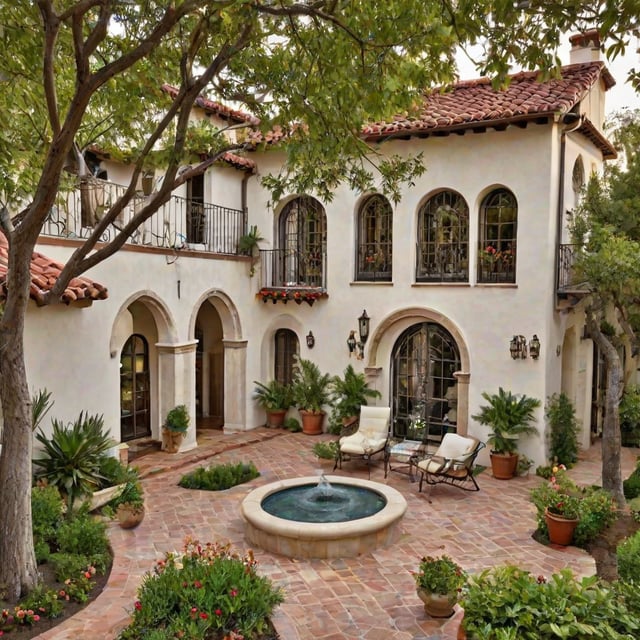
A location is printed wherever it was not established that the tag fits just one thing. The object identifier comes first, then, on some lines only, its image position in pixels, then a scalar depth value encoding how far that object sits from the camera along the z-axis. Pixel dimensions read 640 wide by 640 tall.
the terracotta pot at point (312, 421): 15.13
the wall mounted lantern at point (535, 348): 12.12
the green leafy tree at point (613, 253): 9.77
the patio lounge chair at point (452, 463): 10.89
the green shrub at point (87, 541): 7.58
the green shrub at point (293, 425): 15.53
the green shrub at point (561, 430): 12.35
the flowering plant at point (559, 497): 8.74
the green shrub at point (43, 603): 6.34
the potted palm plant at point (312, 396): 15.11
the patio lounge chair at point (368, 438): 12.06
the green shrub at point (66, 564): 6.99
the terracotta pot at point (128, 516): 8.97
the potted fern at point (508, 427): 12.09
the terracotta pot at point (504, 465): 12.09
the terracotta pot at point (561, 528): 8.66
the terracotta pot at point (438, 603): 6.45
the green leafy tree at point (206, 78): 5.56
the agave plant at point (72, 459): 8.82
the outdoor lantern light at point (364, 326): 14.38
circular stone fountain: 8.12
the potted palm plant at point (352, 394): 14.21
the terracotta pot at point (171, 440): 13.23
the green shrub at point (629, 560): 6.26
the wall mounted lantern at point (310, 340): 15.35
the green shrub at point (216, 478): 11.12
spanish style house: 11.72
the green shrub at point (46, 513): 7.74
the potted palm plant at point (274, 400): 15.72
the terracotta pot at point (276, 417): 15.75
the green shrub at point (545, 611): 4.82
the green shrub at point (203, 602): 5.53
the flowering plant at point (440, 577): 6.45
